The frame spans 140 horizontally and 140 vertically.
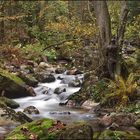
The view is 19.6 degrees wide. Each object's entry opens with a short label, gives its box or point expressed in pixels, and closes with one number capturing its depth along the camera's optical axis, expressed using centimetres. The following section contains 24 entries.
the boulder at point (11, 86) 1850
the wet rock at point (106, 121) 1274
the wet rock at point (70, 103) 1694
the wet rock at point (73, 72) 2409
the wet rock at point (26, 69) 2320
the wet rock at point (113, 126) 1189
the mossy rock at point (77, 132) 962
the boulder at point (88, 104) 1633
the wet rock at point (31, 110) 1520
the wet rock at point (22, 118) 1290
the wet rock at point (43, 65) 2587
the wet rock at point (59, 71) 2501
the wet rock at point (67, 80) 2205
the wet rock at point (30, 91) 1909
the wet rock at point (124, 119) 1259
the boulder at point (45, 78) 2223
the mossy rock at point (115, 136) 1016
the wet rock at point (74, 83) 2080
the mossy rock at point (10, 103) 1619
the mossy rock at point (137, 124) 1204
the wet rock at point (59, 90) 1954
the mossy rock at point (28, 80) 2063
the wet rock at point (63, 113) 1502
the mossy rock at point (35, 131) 995
